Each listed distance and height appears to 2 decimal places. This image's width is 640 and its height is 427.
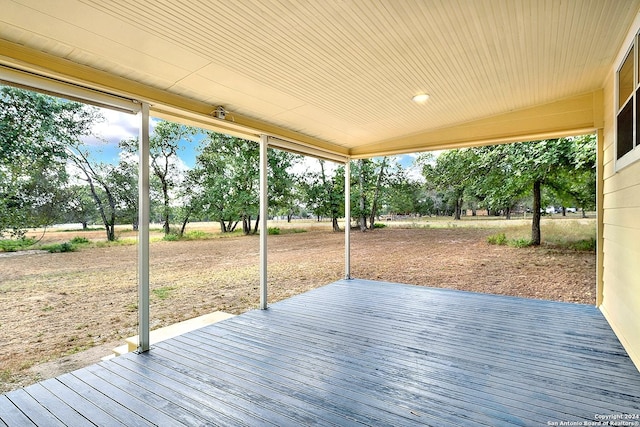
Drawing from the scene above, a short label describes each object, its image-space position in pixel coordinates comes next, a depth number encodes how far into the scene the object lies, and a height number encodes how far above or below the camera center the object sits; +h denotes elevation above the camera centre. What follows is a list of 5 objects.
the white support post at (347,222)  5.91 -0.23
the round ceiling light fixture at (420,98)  3.54 +1.30
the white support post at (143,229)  2.82 -0.16
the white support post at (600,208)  3.84 +0.02
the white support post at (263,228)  4.18 -0.24
